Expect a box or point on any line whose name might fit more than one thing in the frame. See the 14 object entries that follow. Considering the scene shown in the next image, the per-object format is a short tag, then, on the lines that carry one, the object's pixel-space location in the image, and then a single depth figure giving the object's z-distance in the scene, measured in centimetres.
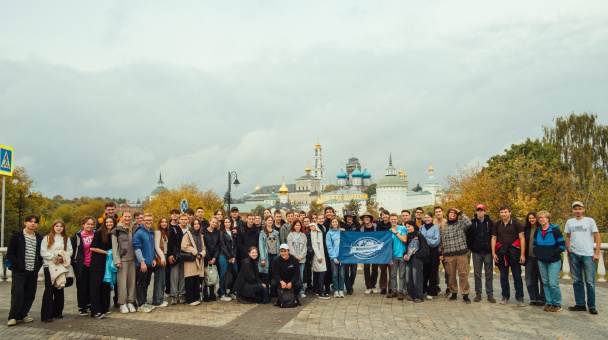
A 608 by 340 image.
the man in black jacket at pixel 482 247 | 971
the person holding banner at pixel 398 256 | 1027
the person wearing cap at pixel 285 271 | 981
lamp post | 2955
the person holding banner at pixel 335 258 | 1058
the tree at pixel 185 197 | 3816
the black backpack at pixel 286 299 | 950
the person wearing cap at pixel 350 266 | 1103
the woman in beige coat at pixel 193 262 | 977
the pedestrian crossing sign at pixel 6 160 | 1231
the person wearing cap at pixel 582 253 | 866
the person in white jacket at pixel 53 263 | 820
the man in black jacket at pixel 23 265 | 791
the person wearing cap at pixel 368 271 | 1108
